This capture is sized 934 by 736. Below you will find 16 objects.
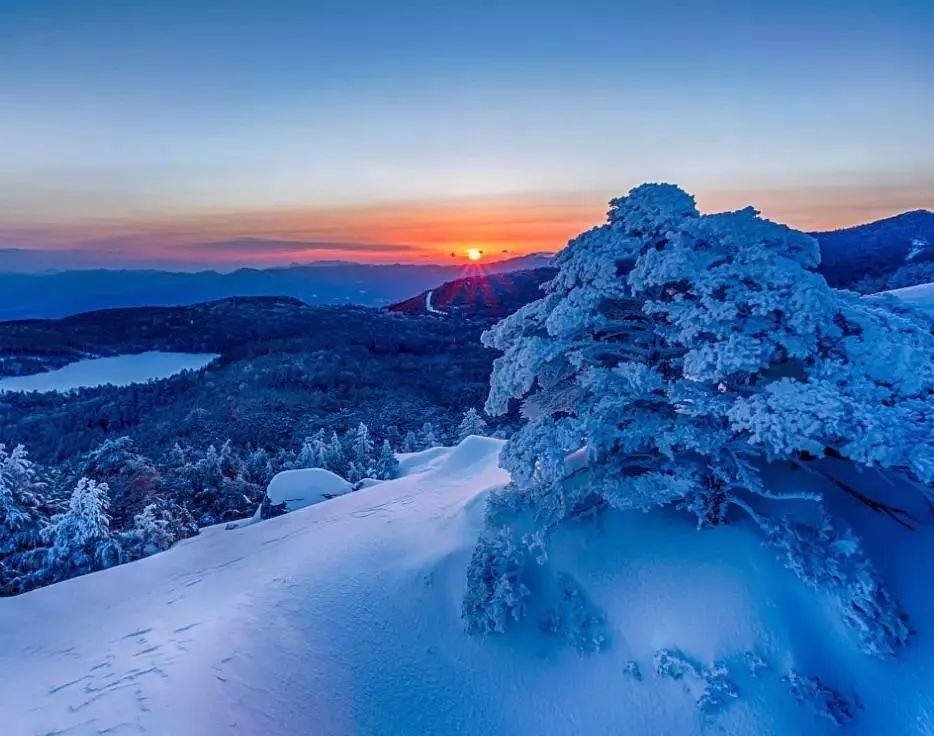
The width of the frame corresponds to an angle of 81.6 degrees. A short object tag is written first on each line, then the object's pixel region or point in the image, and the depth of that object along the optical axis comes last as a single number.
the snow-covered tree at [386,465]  20.53
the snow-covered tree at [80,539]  15.68
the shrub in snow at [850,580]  7.52
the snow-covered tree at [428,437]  32.77
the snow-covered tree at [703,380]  7.50
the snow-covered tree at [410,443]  31.31
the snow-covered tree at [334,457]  27.31
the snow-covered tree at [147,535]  16.55
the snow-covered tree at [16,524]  15.59
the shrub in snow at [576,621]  8.62
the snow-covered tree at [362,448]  27.34
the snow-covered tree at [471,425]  32.66
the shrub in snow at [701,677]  7.29
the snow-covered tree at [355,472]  24.65
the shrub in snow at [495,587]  9.02
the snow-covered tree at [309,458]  27.41
